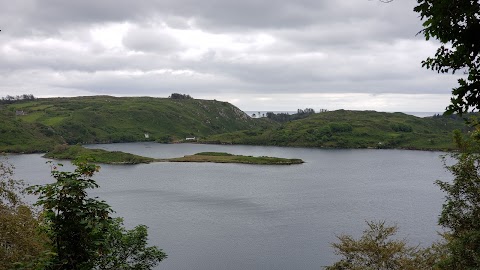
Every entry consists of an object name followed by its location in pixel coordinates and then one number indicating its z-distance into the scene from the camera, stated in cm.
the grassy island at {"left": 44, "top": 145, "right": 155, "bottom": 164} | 16719
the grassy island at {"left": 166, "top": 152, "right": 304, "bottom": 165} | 16938
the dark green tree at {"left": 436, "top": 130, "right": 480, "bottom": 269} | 2355
